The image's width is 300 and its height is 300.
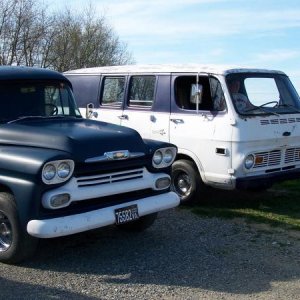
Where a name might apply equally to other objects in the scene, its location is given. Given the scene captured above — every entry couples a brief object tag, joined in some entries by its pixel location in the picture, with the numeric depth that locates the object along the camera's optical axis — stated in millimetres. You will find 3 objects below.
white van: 7785
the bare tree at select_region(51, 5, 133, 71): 32469
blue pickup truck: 5254
